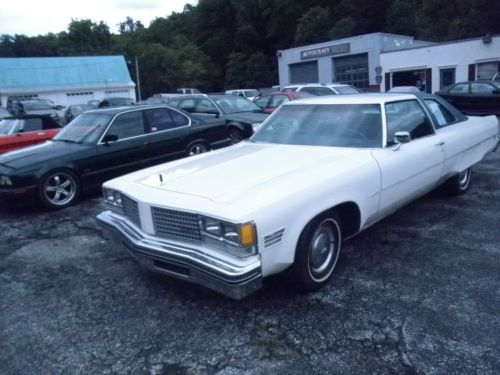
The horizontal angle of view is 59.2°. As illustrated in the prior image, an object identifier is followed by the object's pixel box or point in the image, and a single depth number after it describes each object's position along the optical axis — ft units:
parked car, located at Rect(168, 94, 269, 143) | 34.45
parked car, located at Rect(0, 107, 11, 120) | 48.60
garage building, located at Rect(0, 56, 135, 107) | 127.54
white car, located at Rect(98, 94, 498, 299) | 9.91
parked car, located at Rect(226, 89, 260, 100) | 100.07
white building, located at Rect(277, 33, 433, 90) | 117.19
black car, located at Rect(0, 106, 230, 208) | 20.95
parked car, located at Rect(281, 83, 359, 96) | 53.14
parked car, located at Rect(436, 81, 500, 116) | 48.37
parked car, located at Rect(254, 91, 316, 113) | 45.16
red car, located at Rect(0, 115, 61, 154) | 29.71
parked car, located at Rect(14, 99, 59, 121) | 73.46
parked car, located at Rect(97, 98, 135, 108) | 75.72
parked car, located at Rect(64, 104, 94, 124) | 75.73
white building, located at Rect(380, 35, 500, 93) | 84.07
